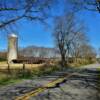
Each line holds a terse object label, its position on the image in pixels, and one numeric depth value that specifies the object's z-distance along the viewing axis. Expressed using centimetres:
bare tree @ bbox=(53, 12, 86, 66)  2764
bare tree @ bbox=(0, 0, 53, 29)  1008
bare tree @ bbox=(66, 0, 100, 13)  962
